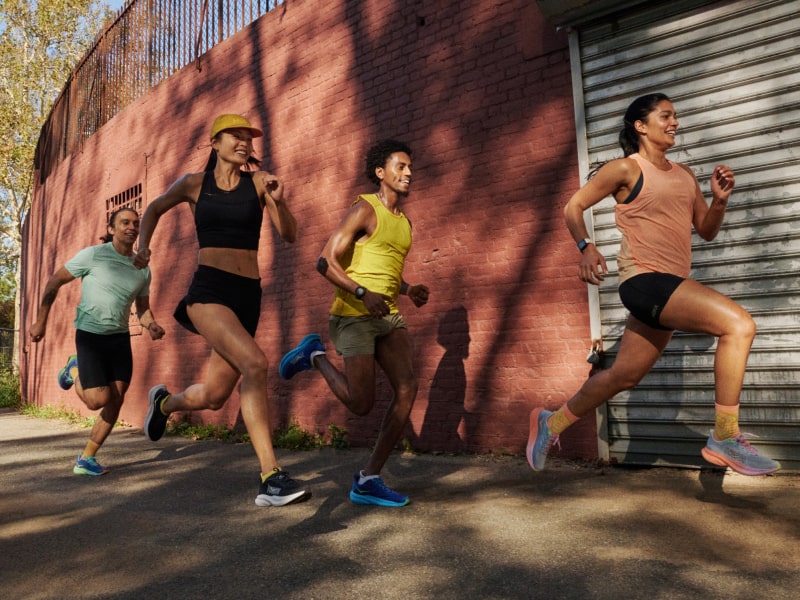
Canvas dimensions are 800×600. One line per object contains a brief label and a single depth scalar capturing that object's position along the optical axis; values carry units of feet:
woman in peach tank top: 11.00
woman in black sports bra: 13.50
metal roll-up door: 15.76
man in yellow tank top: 13.93
